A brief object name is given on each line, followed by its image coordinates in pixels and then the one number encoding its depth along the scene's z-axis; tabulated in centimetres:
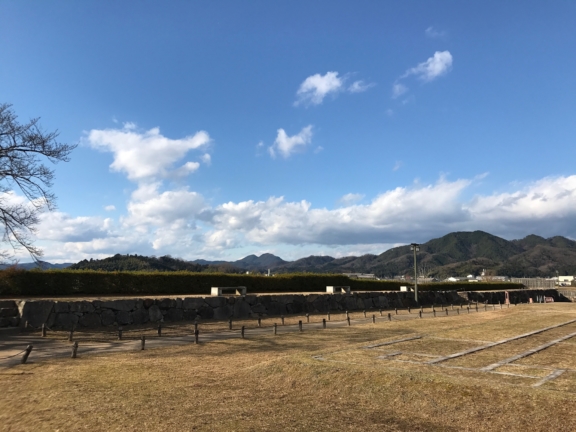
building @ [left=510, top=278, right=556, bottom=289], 6412
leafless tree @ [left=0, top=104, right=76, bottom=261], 1878
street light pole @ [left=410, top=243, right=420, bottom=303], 3491
